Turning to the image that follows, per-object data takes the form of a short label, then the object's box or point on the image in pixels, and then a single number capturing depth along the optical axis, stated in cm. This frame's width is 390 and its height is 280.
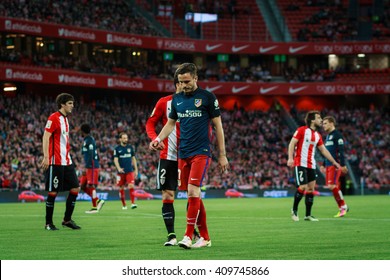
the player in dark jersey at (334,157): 2239
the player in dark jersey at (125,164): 2833
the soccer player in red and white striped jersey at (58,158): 1655
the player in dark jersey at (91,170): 2558
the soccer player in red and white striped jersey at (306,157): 2039
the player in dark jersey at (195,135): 1236
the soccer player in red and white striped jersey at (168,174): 1320
